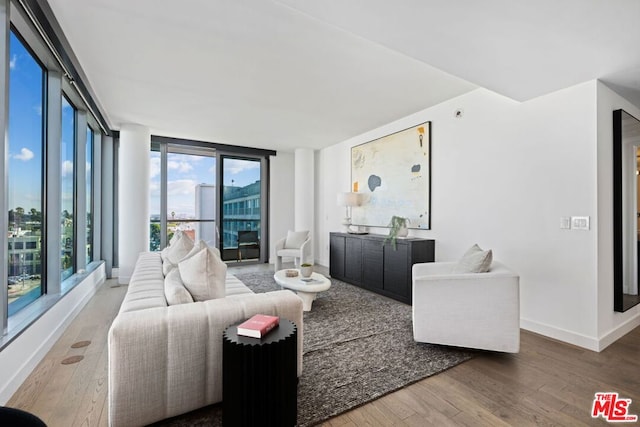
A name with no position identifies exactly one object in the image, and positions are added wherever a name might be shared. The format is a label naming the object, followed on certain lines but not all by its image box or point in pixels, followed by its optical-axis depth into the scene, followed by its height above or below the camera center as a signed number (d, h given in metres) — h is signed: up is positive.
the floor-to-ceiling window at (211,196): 5.96 +0.39
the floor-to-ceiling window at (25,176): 2.35 +0.32
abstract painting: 4.25 +0.59
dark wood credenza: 3.87 -0.69
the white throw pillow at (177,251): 2.96 -0.38
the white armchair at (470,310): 2.34 -0.78
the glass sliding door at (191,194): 6.15 +0.43
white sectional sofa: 1.49 -0.74
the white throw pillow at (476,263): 2.55 -0.43
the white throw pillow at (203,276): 1.99 -0.42
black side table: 1.43 -0.82
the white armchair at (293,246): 5.60 -0.63
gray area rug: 1.78 -1.15
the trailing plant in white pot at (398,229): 4.13 -0.21
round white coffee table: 3.39 -0.82
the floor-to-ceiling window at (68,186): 3.62 +0.36
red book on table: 1.54 -0.59
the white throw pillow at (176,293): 1.83 -0.50
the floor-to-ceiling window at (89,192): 4.68 +0.36
